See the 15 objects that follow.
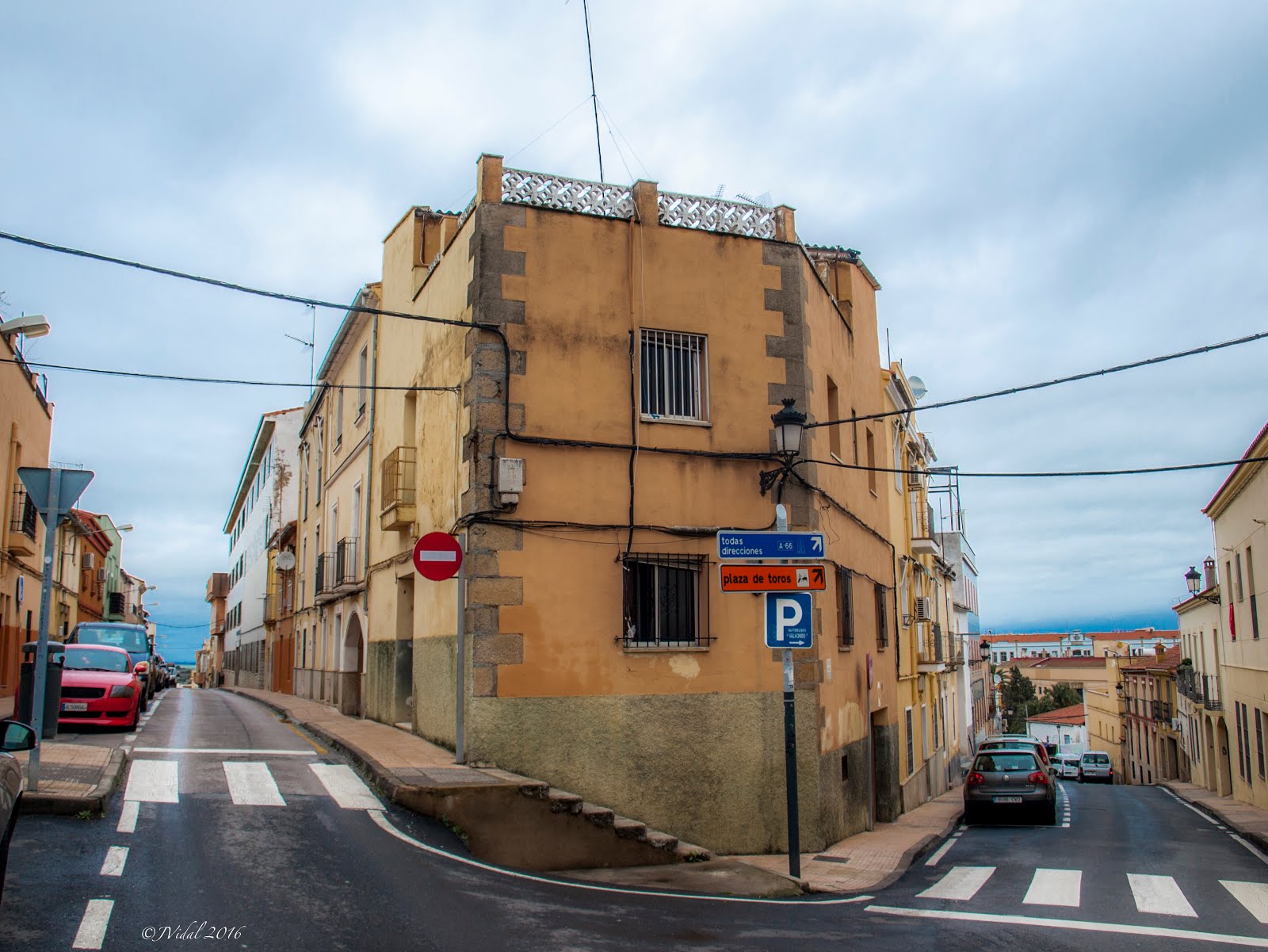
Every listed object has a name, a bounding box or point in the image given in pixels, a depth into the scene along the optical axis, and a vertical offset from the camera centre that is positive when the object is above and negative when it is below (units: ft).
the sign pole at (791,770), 32.27 -4.70
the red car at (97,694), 48.65 -3.11
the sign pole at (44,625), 28.84 +0.13
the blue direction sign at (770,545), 34.01 +2.53
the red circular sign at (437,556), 36.42 +2.44
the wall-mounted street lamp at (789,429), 36.65 +6.86
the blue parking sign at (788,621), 33.65 +0.05
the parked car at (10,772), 17.57 -2.52
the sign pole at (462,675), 37.60 -1.84
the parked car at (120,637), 63.72 -0.54
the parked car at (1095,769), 178.40 -25.78
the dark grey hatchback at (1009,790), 65.00 -10.70
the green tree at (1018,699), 300.40 -23.62
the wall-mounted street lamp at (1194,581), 118.11 +4.28
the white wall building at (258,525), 133.18 +14.83
